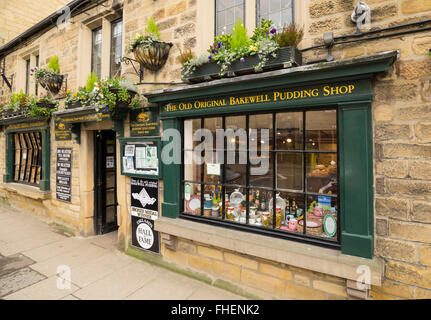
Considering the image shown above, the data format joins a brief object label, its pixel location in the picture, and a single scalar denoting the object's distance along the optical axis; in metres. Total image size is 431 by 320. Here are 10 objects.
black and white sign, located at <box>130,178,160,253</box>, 4.39
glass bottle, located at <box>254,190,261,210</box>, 3.63
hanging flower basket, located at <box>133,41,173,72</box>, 4.13
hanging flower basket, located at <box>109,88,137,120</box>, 4.25
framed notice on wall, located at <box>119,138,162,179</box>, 4.26
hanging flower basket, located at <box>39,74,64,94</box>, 6.15
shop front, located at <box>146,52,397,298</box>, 2.68
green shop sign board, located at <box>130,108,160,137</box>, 4.32
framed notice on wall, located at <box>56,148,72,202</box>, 6.15
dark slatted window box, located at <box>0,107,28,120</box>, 7.03
